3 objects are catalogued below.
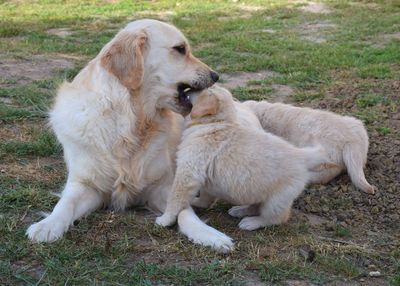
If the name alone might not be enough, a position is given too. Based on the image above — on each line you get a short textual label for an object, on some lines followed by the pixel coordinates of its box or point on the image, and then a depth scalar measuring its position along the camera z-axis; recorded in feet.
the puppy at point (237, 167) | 11.29
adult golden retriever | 12.35
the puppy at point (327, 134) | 14.46
